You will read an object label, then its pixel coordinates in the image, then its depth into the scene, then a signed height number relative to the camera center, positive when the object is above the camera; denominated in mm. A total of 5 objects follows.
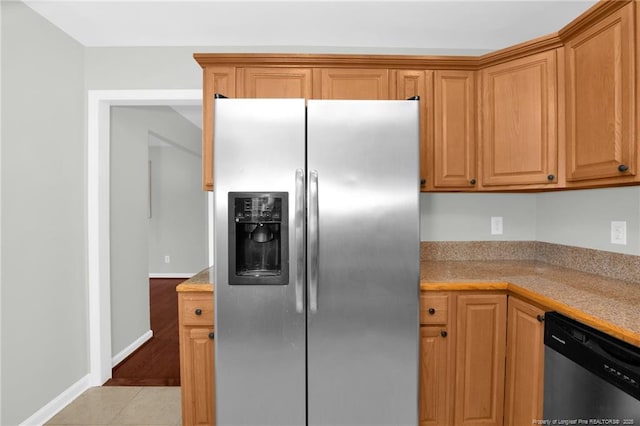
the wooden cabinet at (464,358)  1690 -780
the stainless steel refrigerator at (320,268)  1553 -280
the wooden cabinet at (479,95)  1680 +679
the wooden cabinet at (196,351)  1683 -734
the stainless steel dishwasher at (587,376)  1000 -581
